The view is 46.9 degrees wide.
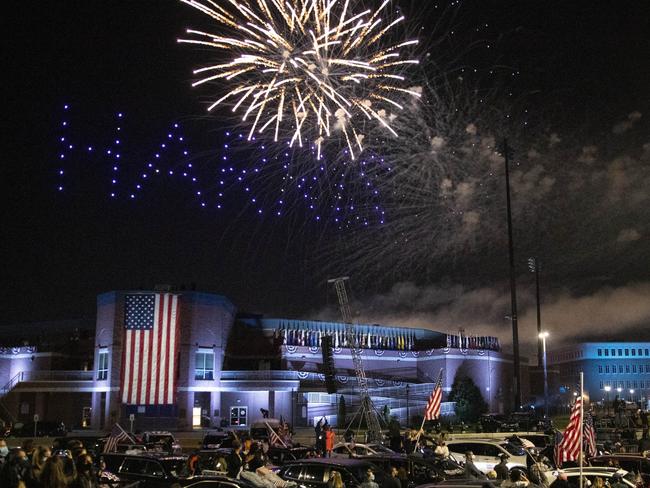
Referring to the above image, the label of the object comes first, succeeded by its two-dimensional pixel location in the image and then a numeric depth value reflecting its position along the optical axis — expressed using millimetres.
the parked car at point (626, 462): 18969
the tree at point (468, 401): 59250
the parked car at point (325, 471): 15617
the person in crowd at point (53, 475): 10727
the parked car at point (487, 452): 22391
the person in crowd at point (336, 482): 12805
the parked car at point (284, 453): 24250
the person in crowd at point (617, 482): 14903
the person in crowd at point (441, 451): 19841
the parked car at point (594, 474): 16328
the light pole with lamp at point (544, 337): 51906
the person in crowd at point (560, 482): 14305
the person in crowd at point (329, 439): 26062
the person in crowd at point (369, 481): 14180
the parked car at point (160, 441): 27686
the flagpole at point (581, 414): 13769
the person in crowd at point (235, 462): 17062
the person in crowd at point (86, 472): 12152
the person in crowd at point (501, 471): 14588
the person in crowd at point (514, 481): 12610
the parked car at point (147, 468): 18078
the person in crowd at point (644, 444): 23647
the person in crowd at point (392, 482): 15062
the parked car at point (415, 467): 16969
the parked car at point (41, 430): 43750
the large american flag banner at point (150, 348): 49469
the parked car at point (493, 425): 38688
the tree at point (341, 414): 50678
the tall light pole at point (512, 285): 42219
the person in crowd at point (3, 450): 17061
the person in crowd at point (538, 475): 15398
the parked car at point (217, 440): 27250
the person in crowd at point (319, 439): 26531
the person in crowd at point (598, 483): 13914
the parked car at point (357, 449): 24266
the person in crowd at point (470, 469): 17497
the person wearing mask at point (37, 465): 11945
